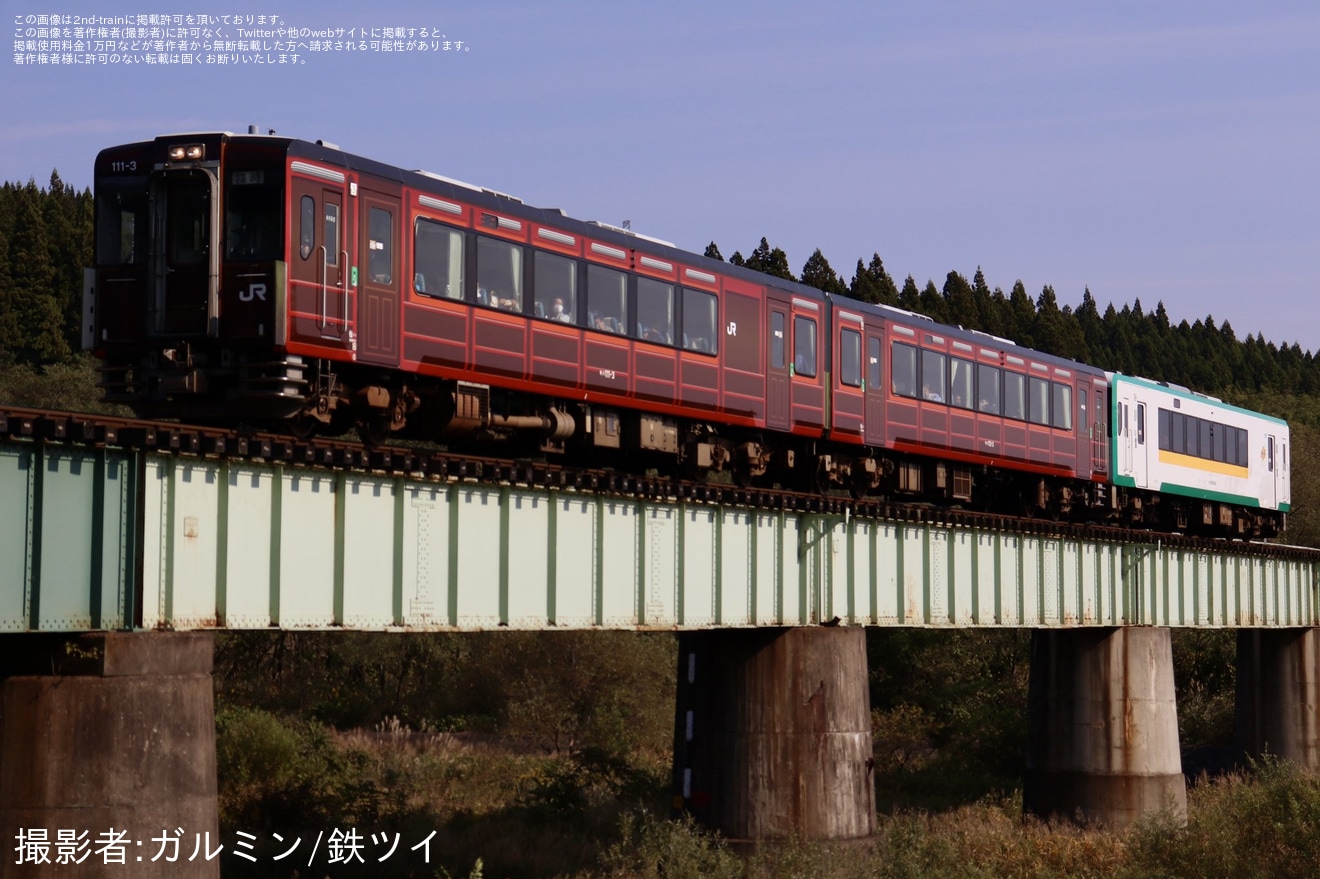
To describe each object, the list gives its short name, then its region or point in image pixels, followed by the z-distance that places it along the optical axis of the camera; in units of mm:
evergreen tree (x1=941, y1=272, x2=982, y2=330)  120350
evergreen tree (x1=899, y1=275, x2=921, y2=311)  119212
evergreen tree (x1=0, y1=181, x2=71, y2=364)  70375
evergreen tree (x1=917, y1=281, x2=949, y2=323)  118844
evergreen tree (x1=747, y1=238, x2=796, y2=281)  107594
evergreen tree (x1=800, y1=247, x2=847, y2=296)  108062
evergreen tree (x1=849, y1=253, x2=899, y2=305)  111625
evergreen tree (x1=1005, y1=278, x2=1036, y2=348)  122688
